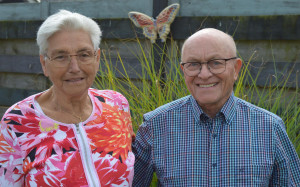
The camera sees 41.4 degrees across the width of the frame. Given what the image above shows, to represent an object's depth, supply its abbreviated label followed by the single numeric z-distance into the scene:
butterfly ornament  4.49
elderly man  2.06
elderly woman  1.94
